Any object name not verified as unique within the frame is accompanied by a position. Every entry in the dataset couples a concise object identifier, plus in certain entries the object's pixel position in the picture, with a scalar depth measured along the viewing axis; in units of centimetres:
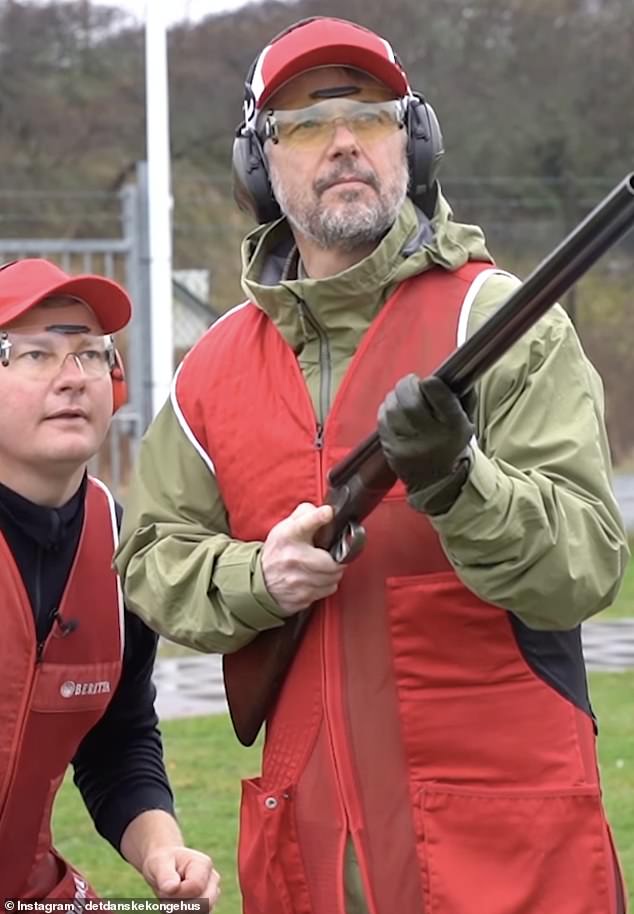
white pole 2030
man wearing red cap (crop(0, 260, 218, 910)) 621
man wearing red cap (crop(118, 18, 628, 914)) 530
